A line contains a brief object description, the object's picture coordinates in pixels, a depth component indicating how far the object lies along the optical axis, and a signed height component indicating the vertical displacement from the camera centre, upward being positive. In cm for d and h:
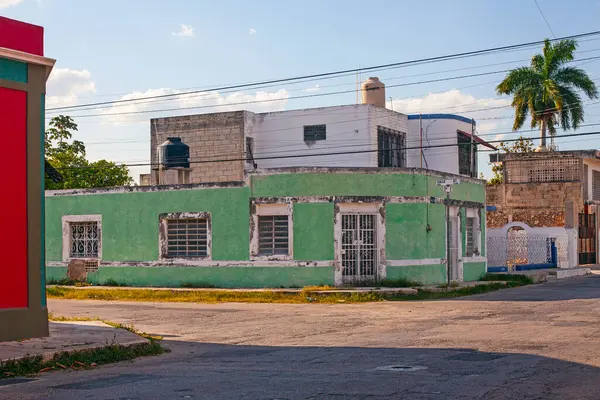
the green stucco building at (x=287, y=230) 2634 +22
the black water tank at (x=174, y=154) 3152 +325
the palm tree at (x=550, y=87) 4928 +863
